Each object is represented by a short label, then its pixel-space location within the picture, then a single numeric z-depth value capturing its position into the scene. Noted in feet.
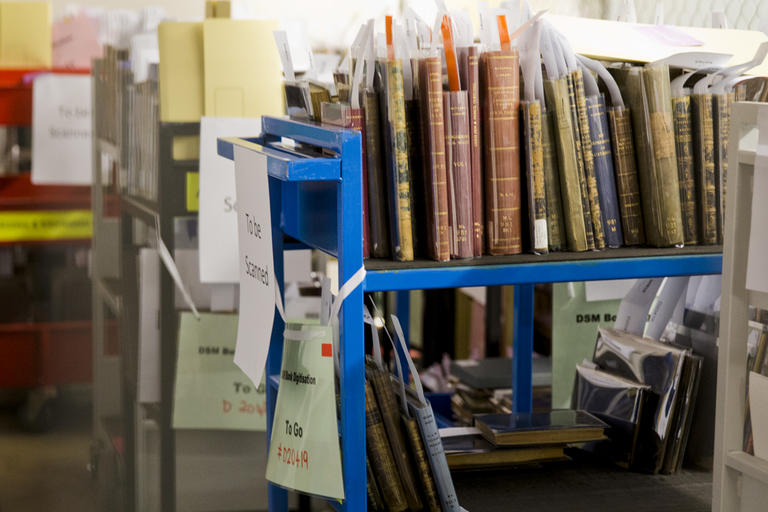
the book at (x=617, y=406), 9.23
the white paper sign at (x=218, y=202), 10.84
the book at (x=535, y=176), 8.39
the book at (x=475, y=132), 8.34
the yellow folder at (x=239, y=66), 10.98
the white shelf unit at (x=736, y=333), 8.13
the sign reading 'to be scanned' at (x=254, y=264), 8.34
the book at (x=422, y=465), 8.53
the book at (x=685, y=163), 8.62
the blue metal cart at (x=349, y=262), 8.05
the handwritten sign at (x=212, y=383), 10.94
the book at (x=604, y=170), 8.56
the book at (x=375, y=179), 8.31
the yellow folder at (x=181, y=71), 10.98
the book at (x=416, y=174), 8.36
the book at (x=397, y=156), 8.24
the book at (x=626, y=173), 8.60
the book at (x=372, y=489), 8.56
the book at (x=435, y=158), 8.25
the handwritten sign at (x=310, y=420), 8.14
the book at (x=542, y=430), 9.21
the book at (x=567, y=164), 8.46
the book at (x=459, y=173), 8.31
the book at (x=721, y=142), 8.63
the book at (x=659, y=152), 8.55
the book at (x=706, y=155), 8.62
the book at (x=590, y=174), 8.53
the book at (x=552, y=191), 8.49
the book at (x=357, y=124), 8.30
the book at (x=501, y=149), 8.35
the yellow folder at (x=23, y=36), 17.85
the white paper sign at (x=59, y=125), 16.94
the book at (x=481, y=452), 9.15
